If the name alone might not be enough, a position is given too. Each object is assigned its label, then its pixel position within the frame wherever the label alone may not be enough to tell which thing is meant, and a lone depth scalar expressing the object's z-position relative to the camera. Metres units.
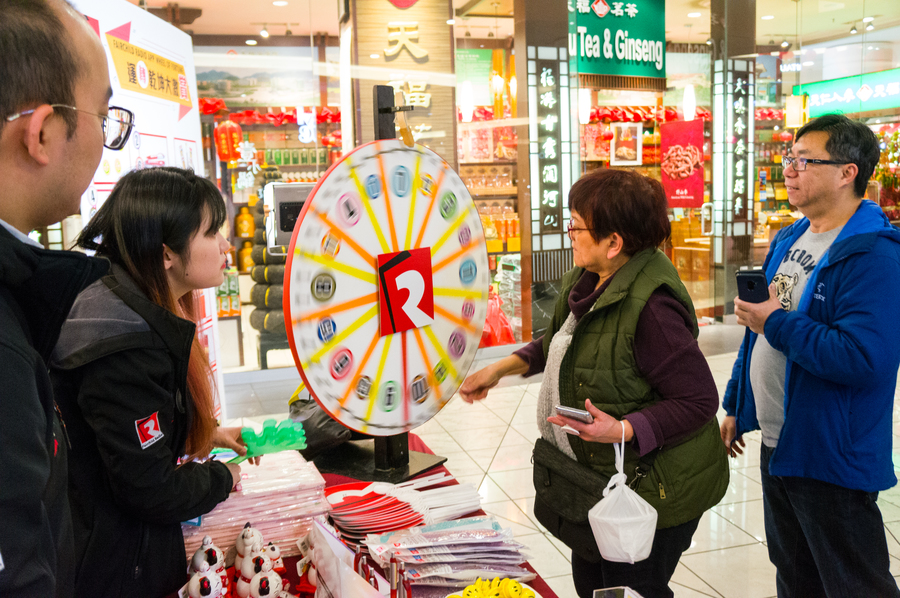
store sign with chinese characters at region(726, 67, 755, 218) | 7.33
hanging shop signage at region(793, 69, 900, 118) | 6.79
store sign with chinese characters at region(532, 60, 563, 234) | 6.16
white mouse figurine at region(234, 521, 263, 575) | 1.15
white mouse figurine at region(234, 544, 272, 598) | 1.11
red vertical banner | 7.38
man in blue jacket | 1.70
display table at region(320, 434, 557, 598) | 1.16
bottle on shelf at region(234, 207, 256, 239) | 6.45
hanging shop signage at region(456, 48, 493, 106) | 6.32
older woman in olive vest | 1.50
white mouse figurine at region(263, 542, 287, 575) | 1.15
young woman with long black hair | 1.08
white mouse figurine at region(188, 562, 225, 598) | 1.05
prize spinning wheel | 1.12
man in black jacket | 0.58
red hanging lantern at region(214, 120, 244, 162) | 6.29
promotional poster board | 2.76
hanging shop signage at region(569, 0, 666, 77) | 6.18
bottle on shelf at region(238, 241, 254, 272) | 6.56
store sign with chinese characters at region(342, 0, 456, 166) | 5.29
